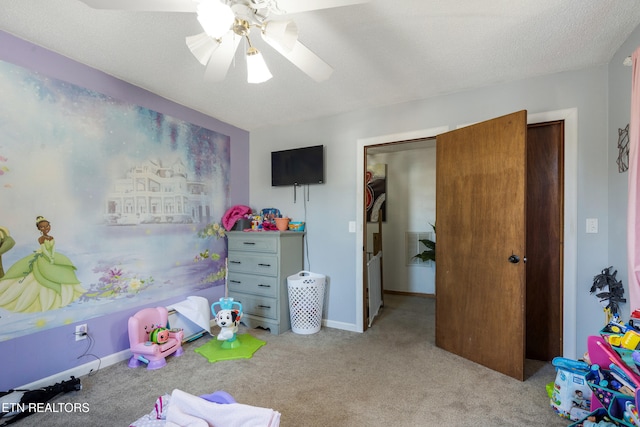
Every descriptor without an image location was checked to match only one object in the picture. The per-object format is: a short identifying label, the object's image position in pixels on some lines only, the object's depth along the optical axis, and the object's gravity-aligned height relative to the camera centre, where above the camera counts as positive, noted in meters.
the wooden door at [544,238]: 2.34 -0.22
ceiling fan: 1.15 +0.78
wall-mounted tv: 3.25 +0.50
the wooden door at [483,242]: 2.14 -0.25
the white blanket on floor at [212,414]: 1.05 -0.74
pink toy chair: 2.30 -1.05
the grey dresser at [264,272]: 3.05 -0.65
